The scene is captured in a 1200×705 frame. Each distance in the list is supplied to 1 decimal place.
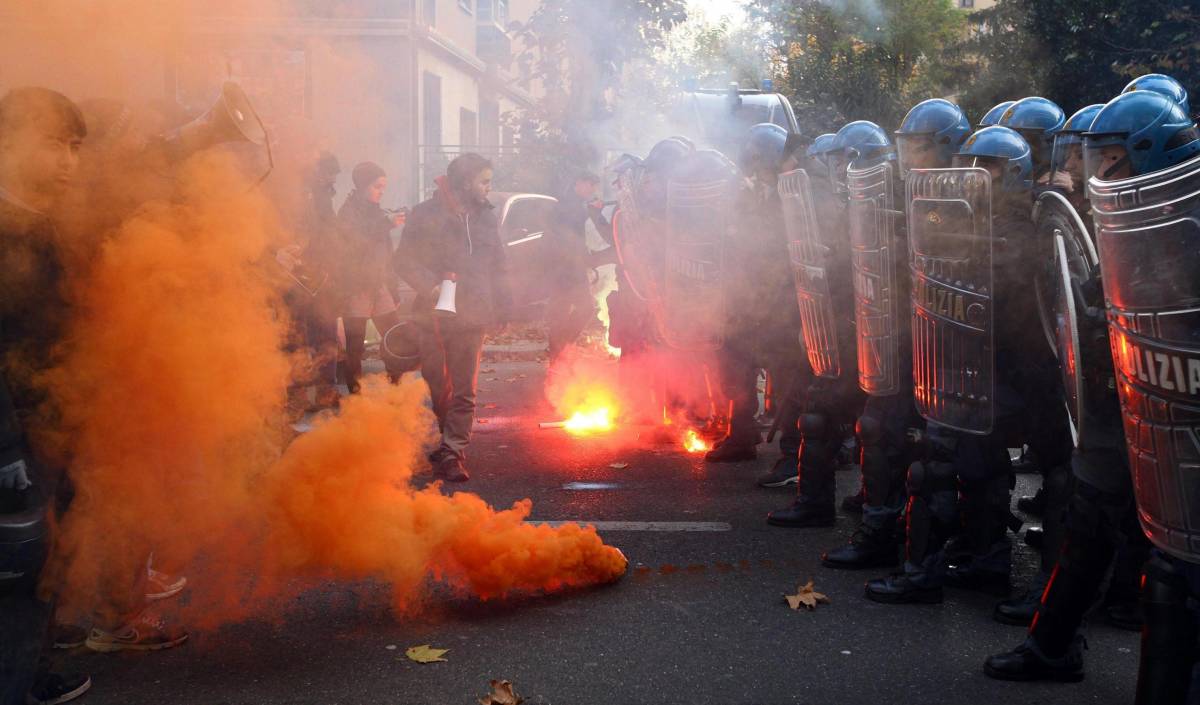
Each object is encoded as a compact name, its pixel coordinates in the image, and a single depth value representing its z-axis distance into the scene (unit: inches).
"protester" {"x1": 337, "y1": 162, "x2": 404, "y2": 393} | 325.4
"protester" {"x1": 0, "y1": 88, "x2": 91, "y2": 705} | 125.8
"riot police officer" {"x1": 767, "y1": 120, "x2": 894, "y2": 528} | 195.3
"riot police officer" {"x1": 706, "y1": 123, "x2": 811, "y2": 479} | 242.1
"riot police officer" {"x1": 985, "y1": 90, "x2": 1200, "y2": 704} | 100.9
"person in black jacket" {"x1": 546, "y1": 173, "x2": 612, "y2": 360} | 387.9
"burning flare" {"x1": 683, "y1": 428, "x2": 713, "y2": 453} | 299.0
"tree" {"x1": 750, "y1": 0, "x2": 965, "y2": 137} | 519.5
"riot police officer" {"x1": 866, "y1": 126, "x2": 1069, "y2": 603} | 157.8
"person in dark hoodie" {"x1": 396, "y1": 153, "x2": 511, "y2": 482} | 267.6
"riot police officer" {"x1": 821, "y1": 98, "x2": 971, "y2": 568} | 176.2
